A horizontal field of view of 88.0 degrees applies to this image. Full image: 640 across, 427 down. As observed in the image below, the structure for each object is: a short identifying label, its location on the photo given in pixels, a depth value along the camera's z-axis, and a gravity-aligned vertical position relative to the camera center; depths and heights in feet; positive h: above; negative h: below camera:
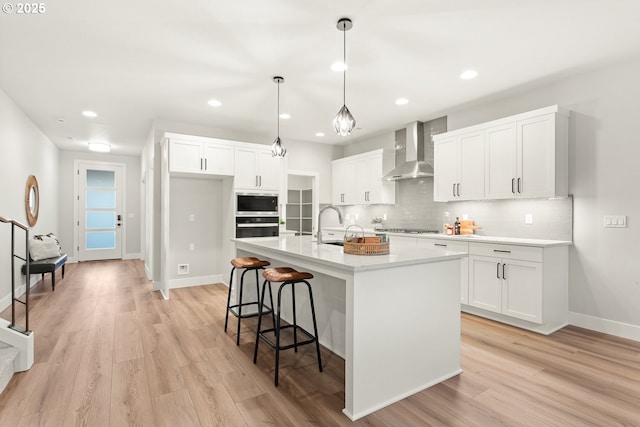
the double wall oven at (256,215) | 17.65 -0.16
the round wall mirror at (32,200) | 17.28 +0.63
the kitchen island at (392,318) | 6.68 -2.36
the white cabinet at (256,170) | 17.89 +2.37
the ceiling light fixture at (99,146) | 22.98 +4.56
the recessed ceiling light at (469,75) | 11.76 +5.01
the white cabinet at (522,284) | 11.26 -2.55
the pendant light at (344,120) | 8.86 +2.57
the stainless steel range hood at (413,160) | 16.97 +2.86
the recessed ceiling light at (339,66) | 11.16 +5.03
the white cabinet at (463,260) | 13.37 -1.89
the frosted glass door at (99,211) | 27.55 +0.03
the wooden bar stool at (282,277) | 7.96 -1.67
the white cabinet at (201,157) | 16.21 +2.80
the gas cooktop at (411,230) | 17.13 -0.94
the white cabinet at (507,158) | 11.84 +2.22
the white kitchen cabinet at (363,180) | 19.72 +2.11
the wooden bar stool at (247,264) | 10.63 -1.69
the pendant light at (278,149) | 12.94 +2.48
